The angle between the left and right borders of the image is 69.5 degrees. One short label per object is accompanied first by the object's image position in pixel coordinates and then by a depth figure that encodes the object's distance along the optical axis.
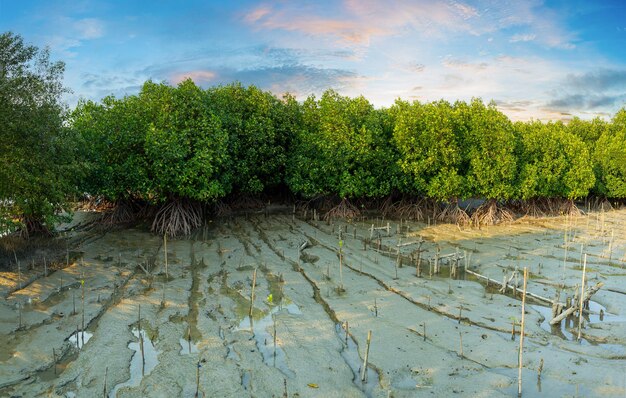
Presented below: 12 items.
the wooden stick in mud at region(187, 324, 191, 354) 9.52
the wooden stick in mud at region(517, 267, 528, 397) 7.53
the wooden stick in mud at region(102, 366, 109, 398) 7.37
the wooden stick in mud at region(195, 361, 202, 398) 7.57
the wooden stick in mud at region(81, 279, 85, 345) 9.44
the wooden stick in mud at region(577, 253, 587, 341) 9.80
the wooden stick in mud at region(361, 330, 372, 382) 8.07
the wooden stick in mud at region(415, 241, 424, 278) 14.20
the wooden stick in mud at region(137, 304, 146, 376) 8.42
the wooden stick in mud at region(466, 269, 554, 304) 11.87
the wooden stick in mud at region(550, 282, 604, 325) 10.41
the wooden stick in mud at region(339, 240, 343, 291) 12.99
